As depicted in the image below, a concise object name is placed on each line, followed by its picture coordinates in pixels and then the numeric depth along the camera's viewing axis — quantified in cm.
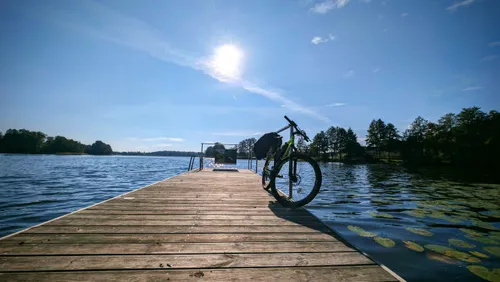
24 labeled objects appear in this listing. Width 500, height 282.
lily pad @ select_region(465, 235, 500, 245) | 440
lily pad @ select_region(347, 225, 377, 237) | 491
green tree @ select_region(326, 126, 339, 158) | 9525
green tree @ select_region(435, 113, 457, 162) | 5481
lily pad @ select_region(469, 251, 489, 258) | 377
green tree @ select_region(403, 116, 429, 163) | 6069
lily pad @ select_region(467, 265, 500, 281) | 305
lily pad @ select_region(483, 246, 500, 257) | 388
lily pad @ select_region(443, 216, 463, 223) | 596
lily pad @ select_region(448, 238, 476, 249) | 424
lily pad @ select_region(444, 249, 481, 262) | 365
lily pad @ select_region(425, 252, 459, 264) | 363
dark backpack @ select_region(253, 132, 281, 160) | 583
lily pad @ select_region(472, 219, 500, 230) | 545
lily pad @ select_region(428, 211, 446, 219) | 643
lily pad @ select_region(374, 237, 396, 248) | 431
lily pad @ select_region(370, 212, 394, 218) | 652
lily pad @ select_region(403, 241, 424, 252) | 413
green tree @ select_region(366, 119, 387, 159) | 7744
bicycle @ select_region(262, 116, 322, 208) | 419
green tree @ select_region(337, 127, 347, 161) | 8861
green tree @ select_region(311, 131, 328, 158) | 9794
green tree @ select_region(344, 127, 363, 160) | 8188
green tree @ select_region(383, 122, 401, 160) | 7075
